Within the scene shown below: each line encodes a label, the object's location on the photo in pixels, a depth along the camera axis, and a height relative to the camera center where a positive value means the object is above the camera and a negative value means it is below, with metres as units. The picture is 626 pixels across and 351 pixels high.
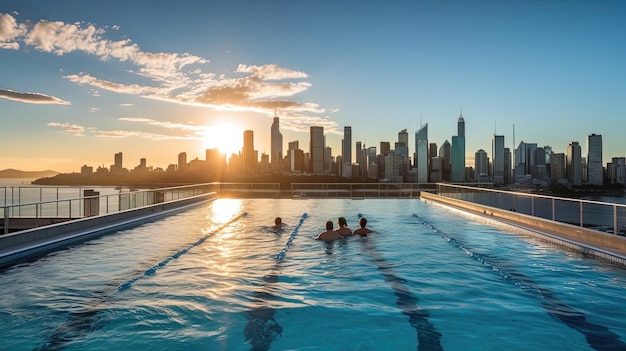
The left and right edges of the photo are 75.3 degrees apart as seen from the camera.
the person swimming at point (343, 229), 12.81 -1.66
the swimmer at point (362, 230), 13.34 -1.75
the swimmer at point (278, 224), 14.21 -1.66
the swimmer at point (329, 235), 12.39 -1.76
